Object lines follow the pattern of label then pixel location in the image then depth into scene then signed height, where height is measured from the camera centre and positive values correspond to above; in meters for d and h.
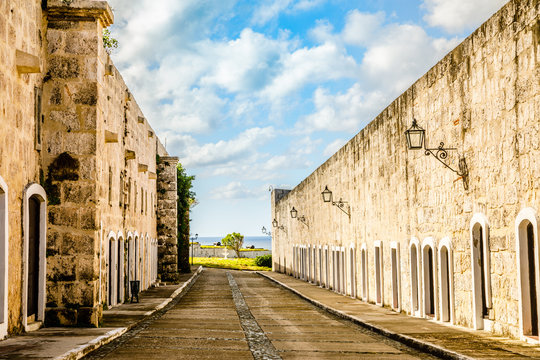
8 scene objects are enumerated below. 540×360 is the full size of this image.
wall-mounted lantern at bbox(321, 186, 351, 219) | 23.09 +1.14
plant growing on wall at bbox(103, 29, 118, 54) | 26.52 +7.71
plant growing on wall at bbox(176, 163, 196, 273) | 38.12 +1.39
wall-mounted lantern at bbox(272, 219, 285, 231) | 46.23 +0.92
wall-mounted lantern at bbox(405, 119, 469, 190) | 12.70 +1.74
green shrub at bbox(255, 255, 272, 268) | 55.75 -1.85
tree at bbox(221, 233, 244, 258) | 68.31 -0.24
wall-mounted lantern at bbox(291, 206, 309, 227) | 34.91 +1.07
